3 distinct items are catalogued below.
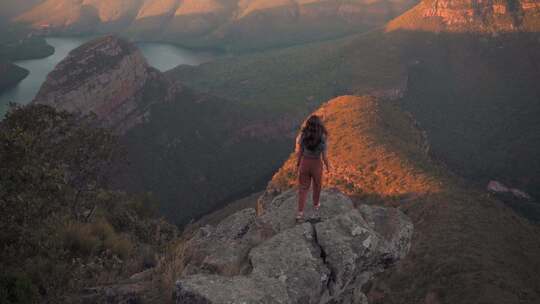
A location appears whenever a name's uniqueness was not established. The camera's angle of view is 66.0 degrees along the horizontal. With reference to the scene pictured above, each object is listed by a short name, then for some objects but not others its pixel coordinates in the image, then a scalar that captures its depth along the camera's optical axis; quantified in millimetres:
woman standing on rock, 13516
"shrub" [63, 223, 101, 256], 14188
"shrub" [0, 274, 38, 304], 9289
